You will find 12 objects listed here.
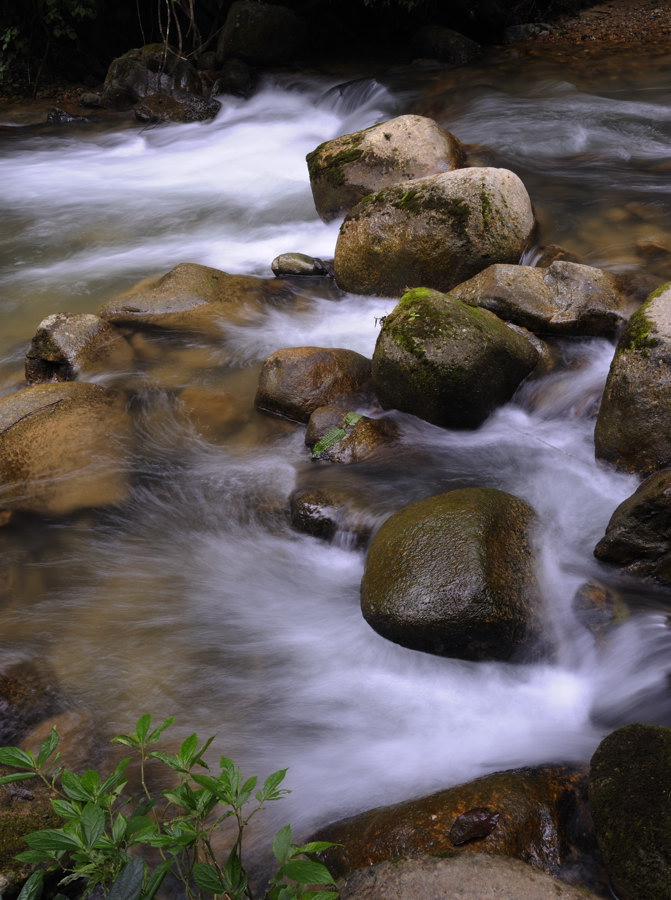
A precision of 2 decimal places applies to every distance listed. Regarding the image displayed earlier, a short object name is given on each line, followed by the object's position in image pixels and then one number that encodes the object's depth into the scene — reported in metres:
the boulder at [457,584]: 3.32
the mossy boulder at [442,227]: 5.87
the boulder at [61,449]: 4.57
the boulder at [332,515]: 4.22
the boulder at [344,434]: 4.74
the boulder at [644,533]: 3.59
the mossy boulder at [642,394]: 4.09
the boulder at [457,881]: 2.01
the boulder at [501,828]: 2.41
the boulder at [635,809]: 2.20
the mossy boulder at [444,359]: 4.57
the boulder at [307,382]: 5.11
